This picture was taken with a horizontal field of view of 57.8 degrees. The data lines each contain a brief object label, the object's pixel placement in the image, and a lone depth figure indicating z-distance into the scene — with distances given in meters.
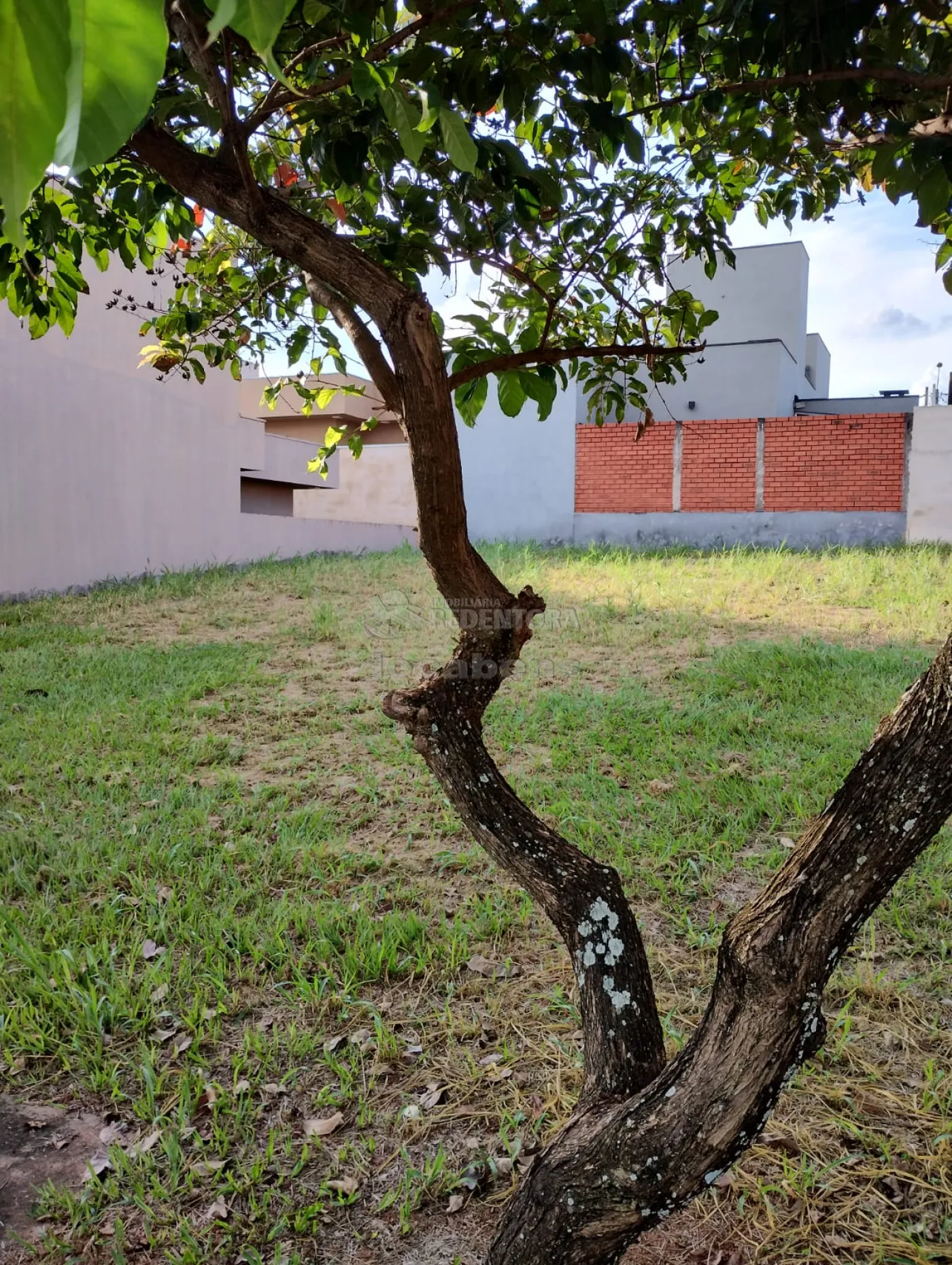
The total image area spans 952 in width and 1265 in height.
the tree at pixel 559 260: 1.24
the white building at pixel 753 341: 14.46
